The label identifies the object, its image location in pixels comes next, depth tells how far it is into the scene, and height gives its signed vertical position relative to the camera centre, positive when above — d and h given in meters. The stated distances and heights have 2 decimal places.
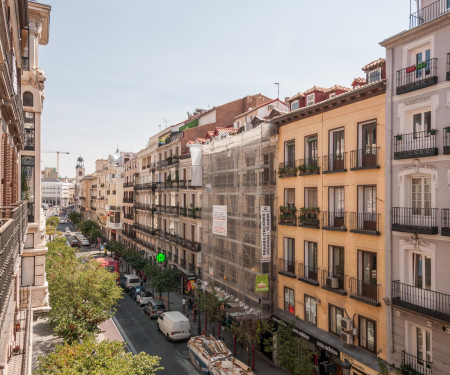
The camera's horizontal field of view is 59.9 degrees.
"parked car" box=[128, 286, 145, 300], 40.94 -10.53
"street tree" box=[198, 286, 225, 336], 27.06 -8.10
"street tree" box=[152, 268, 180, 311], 36.44 -8.45
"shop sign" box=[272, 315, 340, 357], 19.27 -7.80
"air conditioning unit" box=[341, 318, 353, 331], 18.92 -6.49
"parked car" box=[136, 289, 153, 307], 37.94 -10.47
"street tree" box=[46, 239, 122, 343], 23.30 -7.01
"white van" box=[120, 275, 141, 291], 44.25 -10.30
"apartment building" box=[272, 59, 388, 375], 18.30 -1.61
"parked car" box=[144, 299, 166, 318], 34.41 -10.47
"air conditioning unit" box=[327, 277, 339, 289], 20.08 -4.71
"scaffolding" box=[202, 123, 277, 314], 25.66 -0.97
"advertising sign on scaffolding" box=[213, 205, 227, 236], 30.05 -2.26
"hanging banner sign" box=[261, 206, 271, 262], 24.91 -2.68
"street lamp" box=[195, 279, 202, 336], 30.71 -10.81
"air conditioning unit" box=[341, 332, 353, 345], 18.73 -7.05
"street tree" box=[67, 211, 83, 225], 106.37 -7.17
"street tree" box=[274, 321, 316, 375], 18.83 -8.22
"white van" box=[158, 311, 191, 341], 28.36 -9.98
